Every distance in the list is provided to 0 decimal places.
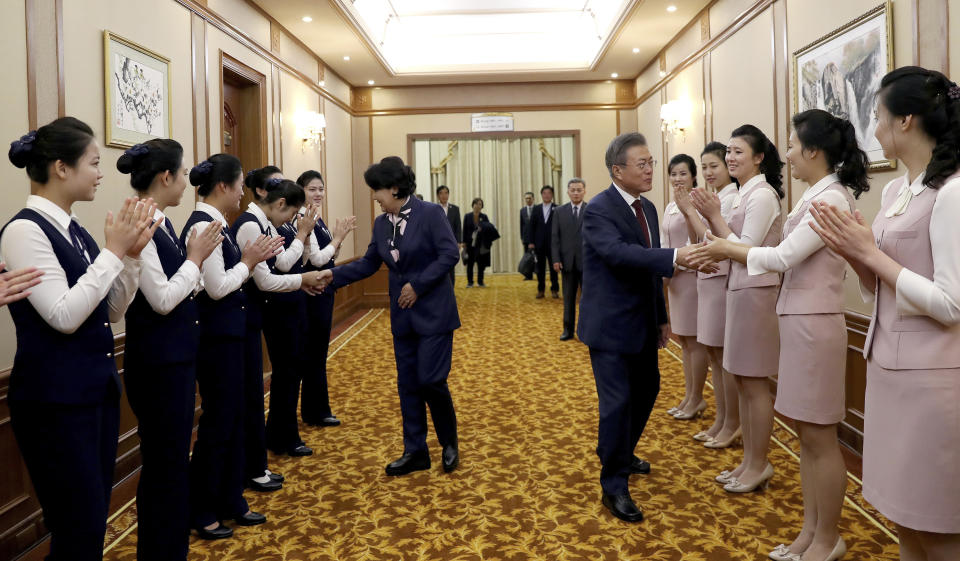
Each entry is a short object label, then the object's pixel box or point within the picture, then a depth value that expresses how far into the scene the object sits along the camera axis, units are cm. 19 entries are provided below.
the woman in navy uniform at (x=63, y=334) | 199
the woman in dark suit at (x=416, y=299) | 372
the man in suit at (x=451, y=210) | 1142
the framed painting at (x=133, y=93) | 411
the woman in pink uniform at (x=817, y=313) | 256
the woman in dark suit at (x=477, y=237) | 1323
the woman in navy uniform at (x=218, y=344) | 299
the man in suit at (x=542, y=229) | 1050
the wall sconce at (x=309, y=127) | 822
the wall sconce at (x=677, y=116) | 806
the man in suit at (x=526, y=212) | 1318
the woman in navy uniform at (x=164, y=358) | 249
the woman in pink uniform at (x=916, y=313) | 177
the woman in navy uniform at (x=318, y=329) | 463
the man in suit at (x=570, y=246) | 791
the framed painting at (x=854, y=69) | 395
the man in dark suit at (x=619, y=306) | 313
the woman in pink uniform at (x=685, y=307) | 459
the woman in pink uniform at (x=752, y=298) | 321
